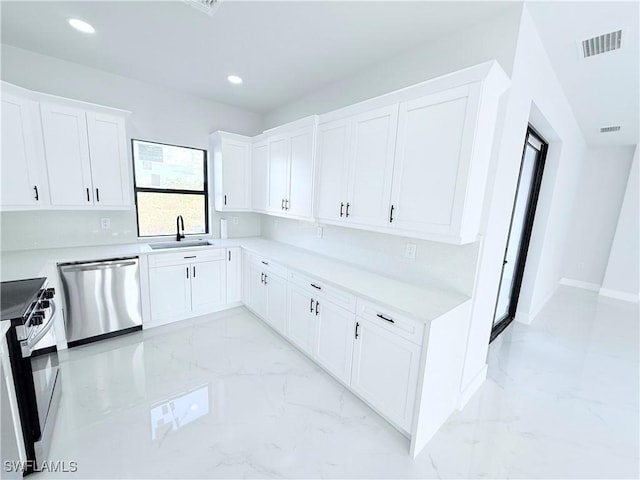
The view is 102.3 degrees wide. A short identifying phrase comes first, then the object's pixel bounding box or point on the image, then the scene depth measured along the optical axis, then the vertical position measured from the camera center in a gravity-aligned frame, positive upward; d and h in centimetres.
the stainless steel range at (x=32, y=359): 140 -100
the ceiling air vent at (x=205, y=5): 181 +135
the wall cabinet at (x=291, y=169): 284 +39
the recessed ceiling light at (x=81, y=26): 213 +138
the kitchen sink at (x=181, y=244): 341 -68
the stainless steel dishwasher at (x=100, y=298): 256 -112
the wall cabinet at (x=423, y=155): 164 +39
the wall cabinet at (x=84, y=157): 256 +35
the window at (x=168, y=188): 343 +10
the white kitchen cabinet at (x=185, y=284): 308 -112
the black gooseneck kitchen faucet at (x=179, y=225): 368 -43
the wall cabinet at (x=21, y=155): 229 +30
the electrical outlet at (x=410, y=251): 229 -38
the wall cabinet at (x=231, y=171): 370 +40
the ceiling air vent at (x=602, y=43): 193 +135
